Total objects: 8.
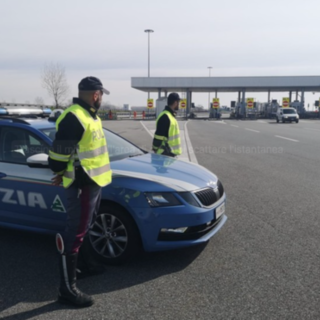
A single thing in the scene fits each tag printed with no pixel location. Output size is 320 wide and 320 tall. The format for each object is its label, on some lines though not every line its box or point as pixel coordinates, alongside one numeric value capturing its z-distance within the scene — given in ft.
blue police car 12.50
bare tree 112.47
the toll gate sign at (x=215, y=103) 172.55
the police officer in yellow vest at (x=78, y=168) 10.14
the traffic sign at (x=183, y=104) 167.32
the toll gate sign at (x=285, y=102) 181.68
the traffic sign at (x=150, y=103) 169.04
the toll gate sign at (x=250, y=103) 178.81
